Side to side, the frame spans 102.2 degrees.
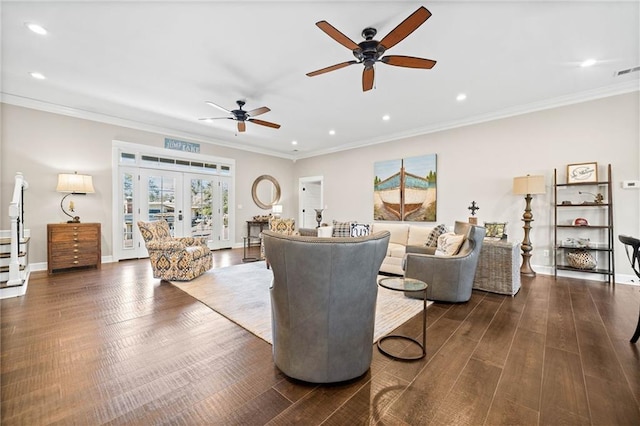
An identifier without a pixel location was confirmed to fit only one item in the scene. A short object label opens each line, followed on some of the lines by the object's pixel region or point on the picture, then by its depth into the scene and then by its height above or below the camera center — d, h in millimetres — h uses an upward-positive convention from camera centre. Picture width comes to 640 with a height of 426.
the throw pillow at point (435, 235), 3914 -356
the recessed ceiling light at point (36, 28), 2659 +1965
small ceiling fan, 4387 +1709
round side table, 2000 -630
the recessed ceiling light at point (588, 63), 3271 +1907
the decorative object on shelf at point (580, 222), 4156 -180
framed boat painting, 5898 +560
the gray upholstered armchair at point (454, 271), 3084 -717
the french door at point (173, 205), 5680 +221
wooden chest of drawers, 4395 -553
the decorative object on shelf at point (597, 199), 4031 +184
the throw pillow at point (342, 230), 4923 -337
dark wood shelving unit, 3955 -261
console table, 7542 -327
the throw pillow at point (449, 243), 3279 -415
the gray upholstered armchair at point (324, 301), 1529 -551
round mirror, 8031 +696
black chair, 2024 -278
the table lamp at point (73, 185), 4633 +528
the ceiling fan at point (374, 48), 2170 +1581
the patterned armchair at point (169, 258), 3955 -680
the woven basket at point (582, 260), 4070 -778
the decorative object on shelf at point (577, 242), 4096 -510
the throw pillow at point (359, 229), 4848 -316
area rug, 2582 -1083
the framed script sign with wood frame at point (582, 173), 4086 +620
